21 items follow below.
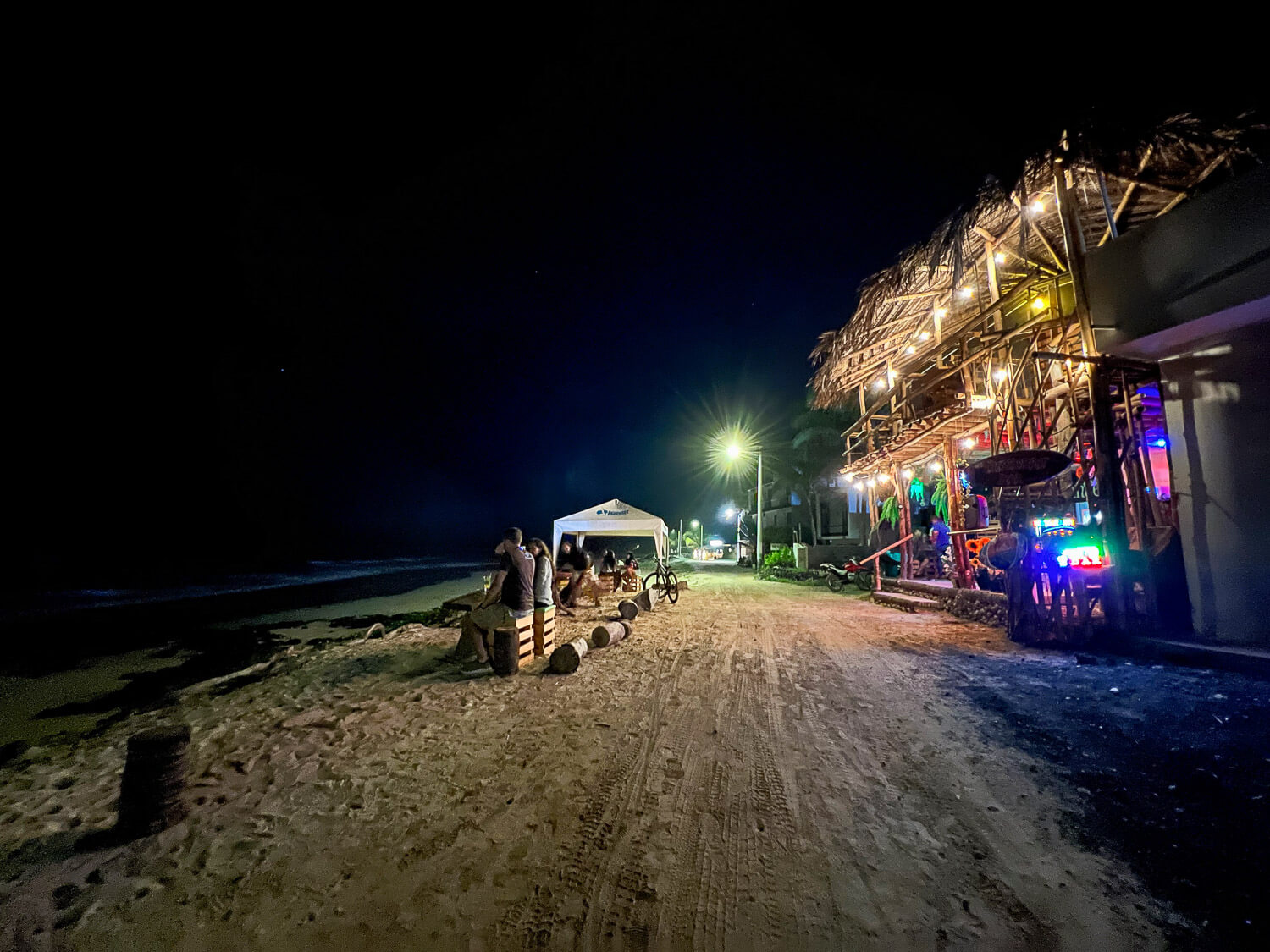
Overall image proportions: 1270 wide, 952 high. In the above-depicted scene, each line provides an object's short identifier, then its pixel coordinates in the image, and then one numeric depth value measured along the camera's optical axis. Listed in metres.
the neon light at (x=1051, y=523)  8.70
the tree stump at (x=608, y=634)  7.85
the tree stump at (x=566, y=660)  6.38
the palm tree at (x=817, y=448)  29.58
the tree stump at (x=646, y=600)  11.49
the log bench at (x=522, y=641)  6.30
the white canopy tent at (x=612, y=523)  16.25
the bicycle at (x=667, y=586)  13.01
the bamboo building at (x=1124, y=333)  6.29
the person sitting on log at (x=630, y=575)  14.17
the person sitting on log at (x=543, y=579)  7.10
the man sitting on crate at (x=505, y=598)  6.62
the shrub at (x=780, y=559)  20.44
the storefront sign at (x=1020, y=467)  8.45
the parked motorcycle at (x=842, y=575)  15.72
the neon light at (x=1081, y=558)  7.54
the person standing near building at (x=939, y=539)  13.85
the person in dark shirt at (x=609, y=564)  14.80
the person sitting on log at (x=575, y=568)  11.59
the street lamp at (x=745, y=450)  21.48
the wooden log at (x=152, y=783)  3.04
